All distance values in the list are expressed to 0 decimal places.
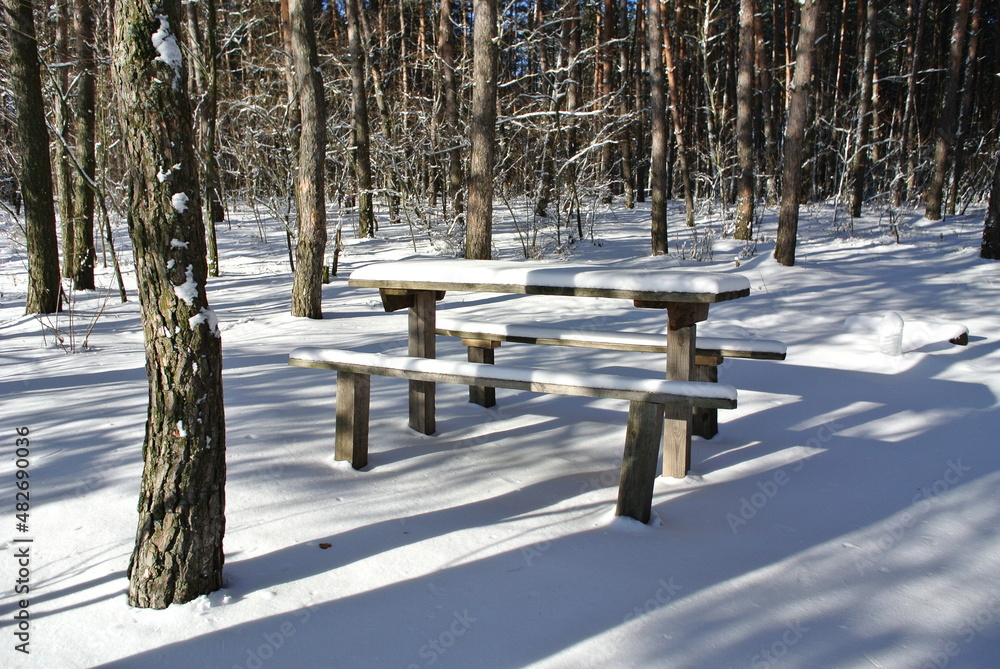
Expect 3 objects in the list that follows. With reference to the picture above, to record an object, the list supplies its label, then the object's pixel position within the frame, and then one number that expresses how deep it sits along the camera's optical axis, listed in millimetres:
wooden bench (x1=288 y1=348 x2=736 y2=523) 3082
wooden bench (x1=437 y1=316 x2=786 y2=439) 4082
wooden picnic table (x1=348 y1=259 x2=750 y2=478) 3260
